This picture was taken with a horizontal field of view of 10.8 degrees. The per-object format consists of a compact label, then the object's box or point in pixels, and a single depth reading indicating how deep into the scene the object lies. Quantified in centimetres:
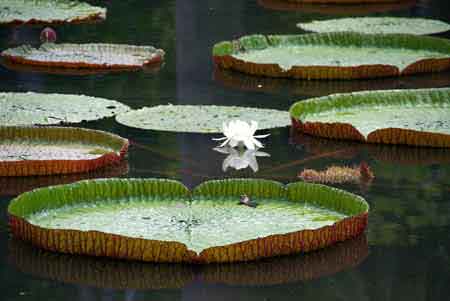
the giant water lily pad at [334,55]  1349
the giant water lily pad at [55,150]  961
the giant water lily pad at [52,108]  1120
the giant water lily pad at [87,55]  1397
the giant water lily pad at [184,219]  765
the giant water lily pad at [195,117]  1099
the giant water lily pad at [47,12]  1697
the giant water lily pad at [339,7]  1838
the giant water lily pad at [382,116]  1046
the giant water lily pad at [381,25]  1653
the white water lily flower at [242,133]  920
